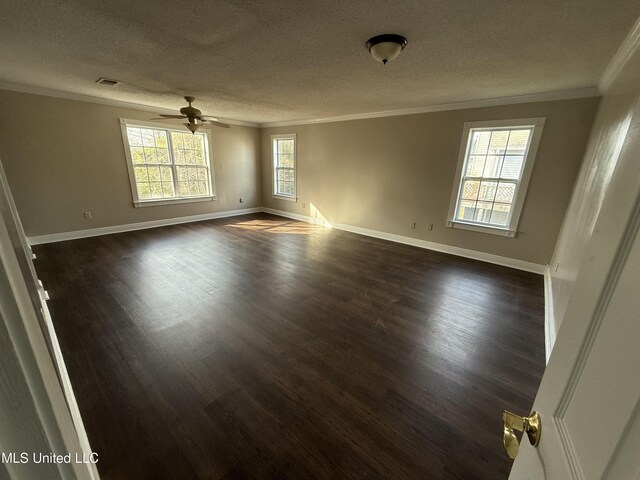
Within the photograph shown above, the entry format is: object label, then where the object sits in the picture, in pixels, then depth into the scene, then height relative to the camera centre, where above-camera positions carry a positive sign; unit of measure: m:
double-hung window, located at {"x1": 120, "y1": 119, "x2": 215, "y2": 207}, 5.03 -0.09
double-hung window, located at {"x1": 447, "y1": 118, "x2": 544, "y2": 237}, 3.66 -0.05
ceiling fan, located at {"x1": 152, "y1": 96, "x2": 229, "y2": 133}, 3.74 +0.62
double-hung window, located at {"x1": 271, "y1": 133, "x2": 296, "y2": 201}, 6.59 -0.07
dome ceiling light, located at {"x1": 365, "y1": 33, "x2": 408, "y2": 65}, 1.94 +0.89
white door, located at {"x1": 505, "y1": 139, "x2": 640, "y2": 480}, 0.37 -0.32
